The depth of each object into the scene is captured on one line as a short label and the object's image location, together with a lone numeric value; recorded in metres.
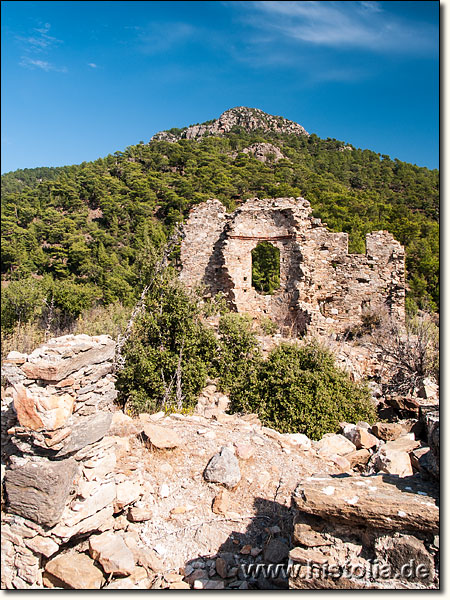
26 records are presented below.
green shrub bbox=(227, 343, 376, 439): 6.40
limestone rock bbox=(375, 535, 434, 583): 2.76
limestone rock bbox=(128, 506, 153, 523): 4.12
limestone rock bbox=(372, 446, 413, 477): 4.39
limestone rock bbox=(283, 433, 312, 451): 5.66
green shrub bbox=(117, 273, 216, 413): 6.84
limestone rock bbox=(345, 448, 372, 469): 5.46
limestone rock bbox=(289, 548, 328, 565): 2.98
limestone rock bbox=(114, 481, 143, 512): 4.14
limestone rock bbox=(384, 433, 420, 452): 4.91
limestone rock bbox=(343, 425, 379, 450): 5.80
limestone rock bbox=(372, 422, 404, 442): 5.89
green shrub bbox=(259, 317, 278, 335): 12.20
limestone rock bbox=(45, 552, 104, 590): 3.39
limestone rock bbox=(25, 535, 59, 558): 3.49
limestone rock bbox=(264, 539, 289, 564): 3.69
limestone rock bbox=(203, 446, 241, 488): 4.64
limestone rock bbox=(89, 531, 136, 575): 3.52
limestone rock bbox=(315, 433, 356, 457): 5.61
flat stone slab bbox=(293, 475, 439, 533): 2.86
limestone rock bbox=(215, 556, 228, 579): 3.61
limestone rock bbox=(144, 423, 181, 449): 4.93
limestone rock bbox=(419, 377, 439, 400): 7.25
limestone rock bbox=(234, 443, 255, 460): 5.07
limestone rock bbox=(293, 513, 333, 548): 3.11
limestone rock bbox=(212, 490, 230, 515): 4.35
